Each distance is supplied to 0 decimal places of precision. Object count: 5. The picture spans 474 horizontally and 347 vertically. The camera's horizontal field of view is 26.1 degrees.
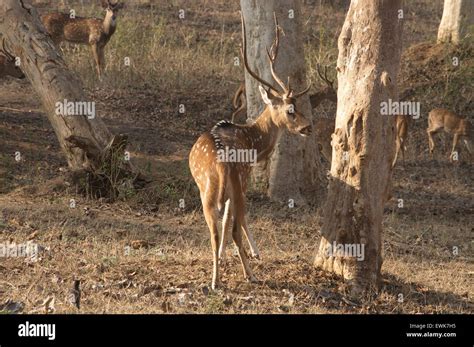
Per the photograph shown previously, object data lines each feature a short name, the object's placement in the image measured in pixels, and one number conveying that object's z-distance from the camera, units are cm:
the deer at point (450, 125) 1700
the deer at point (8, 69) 1694
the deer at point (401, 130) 1636
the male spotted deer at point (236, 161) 970
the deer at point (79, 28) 1938
